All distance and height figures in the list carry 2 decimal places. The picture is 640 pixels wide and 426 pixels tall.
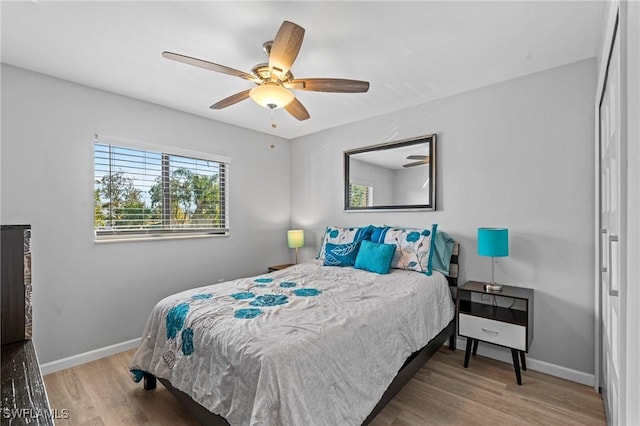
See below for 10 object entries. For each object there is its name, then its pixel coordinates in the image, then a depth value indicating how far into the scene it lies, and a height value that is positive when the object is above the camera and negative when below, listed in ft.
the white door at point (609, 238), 5.08 -0.54
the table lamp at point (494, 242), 8.30 -0.89
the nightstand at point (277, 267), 13.26 -2.49
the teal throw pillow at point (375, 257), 9.68 -1.52
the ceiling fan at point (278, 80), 5.99 +2.92
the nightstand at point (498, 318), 7.82 -2.89
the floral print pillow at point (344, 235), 11.31 -0.95
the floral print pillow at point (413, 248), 9.57 -1.21
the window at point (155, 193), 9.76 +0.63
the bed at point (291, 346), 4.61 -2.45
